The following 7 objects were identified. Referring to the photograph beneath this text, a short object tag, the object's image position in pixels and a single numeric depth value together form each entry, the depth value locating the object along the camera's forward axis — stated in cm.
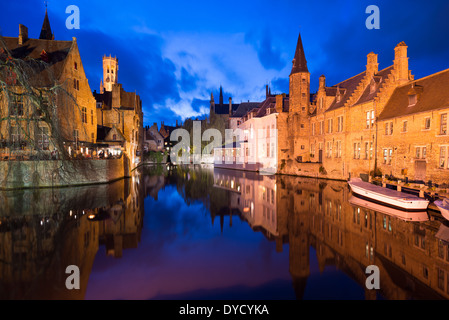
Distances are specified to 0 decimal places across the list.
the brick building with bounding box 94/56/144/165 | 3419
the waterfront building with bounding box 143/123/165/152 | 7444
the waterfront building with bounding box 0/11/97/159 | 1148
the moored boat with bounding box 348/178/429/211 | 1421
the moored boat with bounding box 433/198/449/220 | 1188
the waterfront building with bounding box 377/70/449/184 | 1820
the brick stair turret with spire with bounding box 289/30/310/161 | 3638
